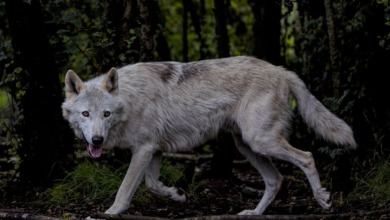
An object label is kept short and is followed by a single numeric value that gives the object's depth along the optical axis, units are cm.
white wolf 1016
